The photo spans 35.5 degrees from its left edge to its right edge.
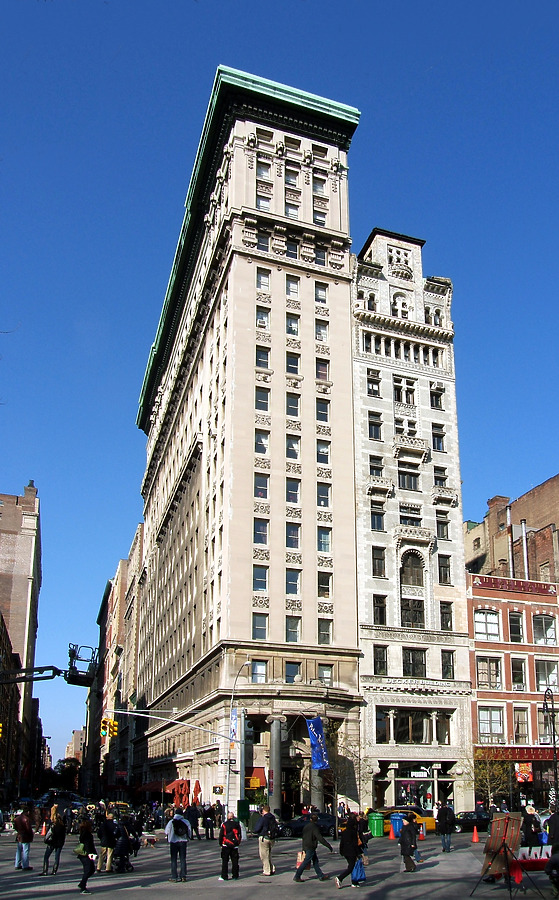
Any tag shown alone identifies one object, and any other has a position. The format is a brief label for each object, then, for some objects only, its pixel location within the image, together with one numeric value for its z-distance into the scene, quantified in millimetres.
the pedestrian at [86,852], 24250
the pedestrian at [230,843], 27594
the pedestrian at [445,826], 37844
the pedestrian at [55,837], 29406
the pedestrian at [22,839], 31531
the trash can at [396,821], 45312
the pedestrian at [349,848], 25703
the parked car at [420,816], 50919
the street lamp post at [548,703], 61931
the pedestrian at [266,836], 28250
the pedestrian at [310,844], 26766
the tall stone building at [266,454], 61156
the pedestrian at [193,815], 48719
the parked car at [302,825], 46969
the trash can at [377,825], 49531
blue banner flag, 55434
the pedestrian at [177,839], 27156
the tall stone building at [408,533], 64250
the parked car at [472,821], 53281
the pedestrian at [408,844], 29516
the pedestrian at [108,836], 29328
